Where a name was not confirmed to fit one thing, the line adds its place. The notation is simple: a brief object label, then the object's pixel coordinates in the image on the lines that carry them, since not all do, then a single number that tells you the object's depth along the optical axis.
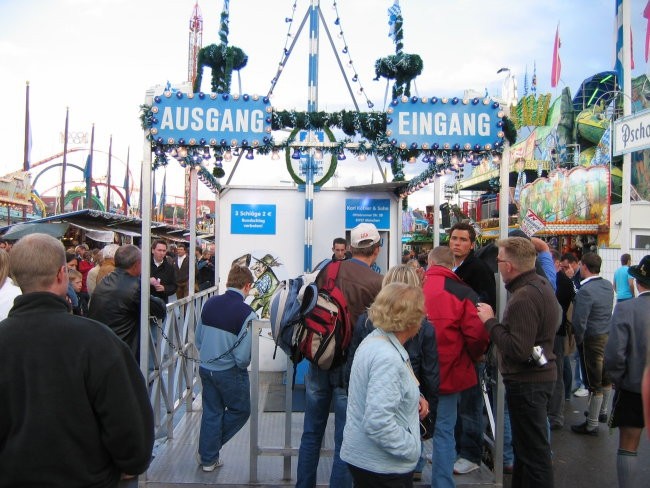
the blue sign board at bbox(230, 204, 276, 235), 8.13
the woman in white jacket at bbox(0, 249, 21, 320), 3.22
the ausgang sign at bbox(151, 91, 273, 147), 4.48
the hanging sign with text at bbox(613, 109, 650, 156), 7.71
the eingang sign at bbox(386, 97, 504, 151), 4.68
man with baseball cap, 3.73
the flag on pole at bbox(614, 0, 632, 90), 9.66
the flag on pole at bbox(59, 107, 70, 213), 29.52
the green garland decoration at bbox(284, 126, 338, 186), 8.22
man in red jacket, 3.83
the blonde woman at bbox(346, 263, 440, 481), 3.34
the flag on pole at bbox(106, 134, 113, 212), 37.34
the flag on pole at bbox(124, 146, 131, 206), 38.60
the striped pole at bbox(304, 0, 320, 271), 7.95
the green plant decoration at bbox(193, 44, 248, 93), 6.19
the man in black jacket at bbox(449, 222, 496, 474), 4.74
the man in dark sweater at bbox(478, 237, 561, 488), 3.60
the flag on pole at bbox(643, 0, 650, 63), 11.33
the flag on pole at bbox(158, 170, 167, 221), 42.06
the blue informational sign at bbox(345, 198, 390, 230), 8.27
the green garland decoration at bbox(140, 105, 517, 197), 4.76
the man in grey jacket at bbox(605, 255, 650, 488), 3.77
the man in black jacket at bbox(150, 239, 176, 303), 8.16
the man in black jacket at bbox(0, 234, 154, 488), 1.88
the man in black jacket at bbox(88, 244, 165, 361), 4.57
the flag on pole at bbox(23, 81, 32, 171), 25.56
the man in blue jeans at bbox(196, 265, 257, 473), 4.44
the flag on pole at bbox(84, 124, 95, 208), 29.47
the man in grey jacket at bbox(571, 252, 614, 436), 6.05
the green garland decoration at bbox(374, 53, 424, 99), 6.42
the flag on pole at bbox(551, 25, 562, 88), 25.80
